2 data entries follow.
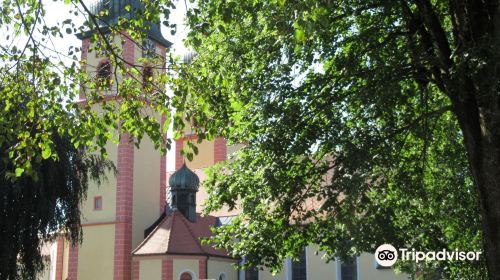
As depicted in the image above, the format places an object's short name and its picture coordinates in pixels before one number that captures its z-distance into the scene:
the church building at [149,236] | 25.53
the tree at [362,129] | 8.43
